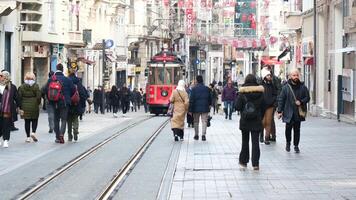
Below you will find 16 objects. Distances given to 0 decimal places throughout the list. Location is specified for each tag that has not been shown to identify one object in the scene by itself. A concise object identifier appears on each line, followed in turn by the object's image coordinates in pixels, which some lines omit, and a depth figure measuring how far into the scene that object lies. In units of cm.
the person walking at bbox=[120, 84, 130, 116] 4660
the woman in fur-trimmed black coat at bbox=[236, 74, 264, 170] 1616
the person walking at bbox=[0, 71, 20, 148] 2186
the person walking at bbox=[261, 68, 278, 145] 2273
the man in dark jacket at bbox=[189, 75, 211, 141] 2466
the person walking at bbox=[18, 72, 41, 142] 2345
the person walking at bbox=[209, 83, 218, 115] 4432
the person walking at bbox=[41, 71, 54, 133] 2468
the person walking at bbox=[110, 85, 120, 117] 4513
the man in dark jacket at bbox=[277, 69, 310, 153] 1958
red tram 4997
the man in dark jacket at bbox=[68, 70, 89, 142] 2405
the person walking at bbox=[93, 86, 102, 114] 5353
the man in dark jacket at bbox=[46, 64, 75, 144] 2347
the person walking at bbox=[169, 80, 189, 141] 2450
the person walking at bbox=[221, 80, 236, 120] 3975
